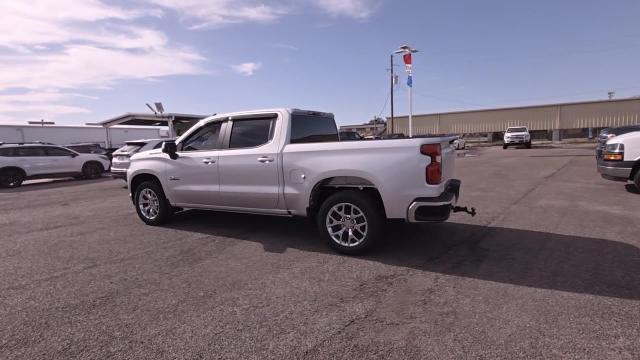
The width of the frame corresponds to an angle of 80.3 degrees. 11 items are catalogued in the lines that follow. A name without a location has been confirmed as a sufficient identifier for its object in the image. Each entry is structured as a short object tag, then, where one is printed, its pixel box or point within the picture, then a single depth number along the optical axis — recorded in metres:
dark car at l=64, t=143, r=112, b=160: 25.28
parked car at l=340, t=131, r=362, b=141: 13.42
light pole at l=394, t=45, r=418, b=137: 24.55
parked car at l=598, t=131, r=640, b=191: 8.69
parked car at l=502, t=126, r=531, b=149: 32.44
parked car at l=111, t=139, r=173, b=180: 12.38
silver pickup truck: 4.39
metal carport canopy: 27.55
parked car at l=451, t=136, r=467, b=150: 35.08
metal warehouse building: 43.09
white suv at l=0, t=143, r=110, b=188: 15.07
